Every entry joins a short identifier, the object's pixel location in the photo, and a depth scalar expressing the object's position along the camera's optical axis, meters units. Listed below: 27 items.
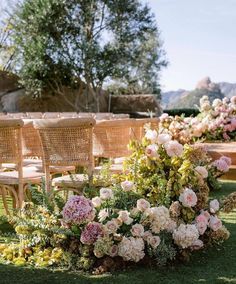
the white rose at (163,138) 2.90
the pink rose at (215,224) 2.90
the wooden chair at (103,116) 5.60
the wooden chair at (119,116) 5.88
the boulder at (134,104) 15.62
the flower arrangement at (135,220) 2.64
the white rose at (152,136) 2.97
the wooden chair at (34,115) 6.54
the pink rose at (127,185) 2.86
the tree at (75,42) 14.12
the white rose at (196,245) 2.78
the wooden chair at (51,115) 6.29
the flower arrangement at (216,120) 6.05
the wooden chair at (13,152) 3.54
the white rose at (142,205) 2.72
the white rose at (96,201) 2.79
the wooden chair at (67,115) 6.18
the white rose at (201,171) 2.94
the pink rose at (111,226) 2.64
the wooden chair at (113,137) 4.13
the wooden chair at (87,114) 6.07
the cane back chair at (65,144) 3.40
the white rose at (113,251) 2.61
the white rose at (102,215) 2.69
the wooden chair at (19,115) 6.29
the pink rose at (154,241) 2.65
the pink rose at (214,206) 2.97
